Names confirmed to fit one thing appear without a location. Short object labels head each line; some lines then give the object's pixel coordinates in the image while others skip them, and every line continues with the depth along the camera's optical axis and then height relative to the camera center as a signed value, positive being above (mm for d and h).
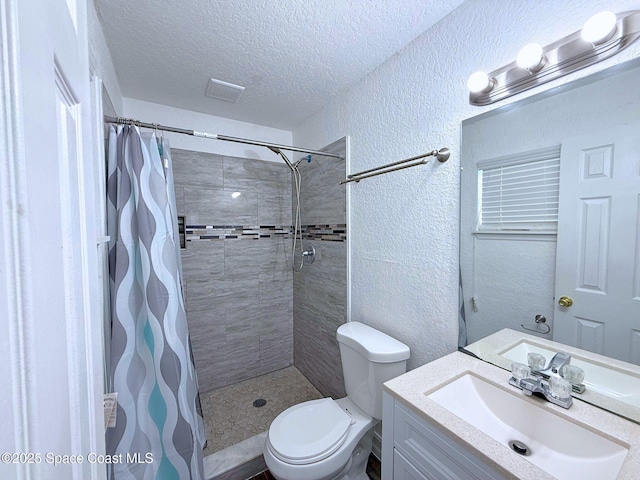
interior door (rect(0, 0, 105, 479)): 235 -28
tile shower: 1991 -358
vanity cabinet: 705 -692
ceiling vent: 1664 +958
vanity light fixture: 738 +578
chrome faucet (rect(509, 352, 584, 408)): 815 -515
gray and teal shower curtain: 1179 -461
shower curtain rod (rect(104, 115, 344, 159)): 1284 +541
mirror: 774 +25
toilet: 1124 -985
